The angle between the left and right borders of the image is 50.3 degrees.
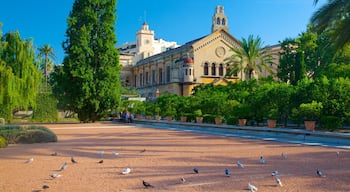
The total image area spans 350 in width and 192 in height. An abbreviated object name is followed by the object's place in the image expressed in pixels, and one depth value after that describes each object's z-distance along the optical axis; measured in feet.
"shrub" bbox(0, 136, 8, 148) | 42.65
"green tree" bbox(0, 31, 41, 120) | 75.31
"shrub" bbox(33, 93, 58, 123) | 121.80
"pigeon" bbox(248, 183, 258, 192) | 19.58
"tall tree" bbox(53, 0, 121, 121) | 109.91
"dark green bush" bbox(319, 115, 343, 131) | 54.90
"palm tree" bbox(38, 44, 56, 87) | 212.23
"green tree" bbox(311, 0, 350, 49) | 41.14
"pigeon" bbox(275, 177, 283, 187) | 21.03
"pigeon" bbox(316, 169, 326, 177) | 24.09
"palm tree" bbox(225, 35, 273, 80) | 142.61
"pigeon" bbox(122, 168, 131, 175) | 24.75
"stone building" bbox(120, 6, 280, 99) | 169.07
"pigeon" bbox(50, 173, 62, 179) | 23.10
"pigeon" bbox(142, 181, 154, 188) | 20.65
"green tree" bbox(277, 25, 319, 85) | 128.88
